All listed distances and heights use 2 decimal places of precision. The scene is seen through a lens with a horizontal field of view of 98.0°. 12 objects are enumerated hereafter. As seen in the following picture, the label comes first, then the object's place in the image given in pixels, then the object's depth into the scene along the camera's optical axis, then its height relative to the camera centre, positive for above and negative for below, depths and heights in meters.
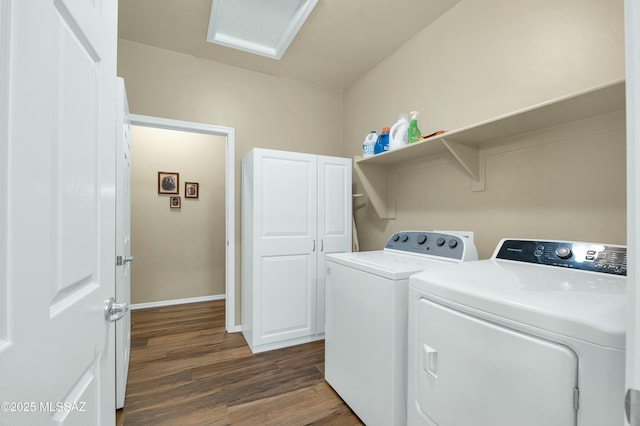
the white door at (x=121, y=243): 1.57 -0.18
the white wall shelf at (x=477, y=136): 1.16 +0.46
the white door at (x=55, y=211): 0.40 +0.00
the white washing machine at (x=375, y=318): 1.29 -0.55
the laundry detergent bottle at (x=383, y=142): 2.23 +0.59
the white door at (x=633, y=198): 0.38 +0.02
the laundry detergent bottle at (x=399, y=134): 2.05 +0.60
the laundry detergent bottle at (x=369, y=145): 2.33 +0.59
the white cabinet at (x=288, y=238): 2.37 -0.22
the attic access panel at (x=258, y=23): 1.96 +1.49
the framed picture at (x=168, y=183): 3.64 +0.41
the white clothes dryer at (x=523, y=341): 0.62 -0.34
